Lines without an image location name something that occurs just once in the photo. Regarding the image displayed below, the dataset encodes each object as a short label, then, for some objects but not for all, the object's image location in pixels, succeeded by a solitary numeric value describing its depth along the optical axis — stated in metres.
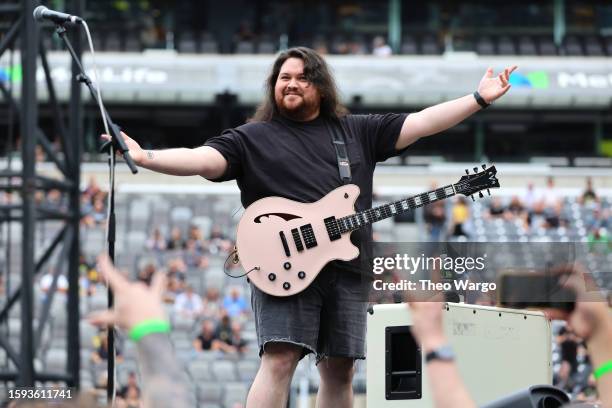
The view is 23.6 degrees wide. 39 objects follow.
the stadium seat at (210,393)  18.02
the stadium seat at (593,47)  34.09
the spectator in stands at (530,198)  26.12
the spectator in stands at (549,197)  25.92
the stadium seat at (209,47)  33.61
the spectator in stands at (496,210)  25.52
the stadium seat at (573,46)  34.09
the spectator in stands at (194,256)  23.45
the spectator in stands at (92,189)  25.30
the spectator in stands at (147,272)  21.11
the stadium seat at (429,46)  33.94
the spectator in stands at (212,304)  20.62
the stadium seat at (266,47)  33.56
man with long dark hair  5.77
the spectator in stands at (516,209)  25.36
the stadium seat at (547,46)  34.06
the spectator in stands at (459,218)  23.39
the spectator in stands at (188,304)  20.73
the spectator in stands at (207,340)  19.55
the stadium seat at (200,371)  18.55
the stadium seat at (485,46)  33.78
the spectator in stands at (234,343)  19.42
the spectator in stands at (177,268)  22.16
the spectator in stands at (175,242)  24.25
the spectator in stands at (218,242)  24.22
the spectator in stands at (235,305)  20.78
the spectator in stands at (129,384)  15.84
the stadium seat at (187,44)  33.75
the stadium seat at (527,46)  34.06
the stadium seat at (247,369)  18.53
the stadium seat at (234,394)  17.88
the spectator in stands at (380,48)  33.44
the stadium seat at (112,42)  33.41
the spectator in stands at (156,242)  24.17
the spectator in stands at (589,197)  26.52
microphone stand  5.36
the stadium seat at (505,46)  34.03
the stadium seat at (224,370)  18.55
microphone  6.38
